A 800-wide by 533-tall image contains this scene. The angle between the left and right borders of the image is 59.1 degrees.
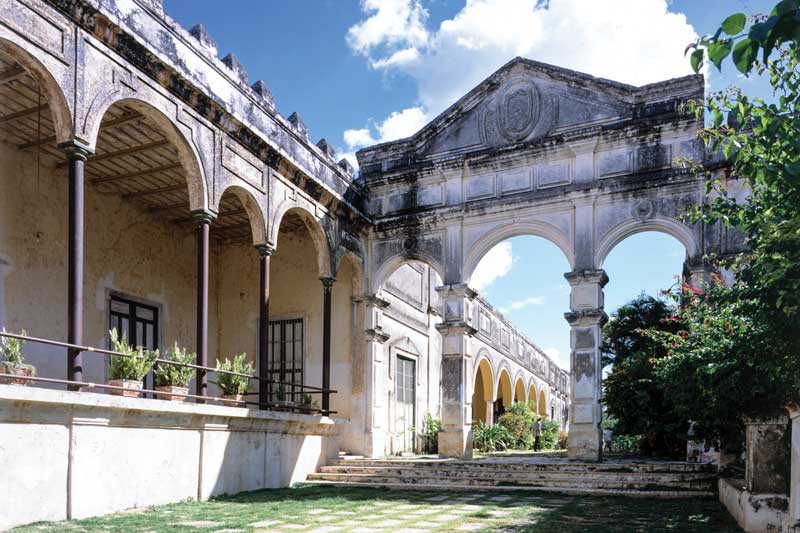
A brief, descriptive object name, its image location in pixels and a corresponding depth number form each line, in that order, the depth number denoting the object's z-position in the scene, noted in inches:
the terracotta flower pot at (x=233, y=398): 414.0
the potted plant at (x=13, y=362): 288.8
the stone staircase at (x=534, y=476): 407.5
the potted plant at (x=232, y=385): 426.6
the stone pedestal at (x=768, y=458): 254.2
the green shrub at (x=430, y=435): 703.7
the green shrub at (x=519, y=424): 812.0
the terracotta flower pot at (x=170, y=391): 359.8
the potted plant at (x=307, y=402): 502.3
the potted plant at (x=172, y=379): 368.5
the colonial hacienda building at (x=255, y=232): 320.5
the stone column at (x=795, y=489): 199.8
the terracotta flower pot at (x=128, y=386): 329.7
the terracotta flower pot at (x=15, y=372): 288.7
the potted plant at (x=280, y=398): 598.5
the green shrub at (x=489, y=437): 734.0
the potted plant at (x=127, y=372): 331.3
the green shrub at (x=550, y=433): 876.6
